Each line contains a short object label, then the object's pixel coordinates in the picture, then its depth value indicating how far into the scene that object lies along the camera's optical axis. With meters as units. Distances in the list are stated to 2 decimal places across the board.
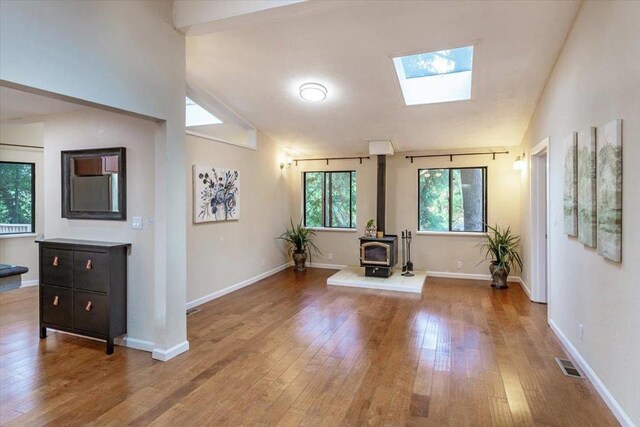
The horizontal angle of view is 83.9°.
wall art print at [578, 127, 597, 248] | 2.66
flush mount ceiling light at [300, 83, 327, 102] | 4.47
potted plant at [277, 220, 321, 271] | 6.97
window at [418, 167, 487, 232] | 6.37
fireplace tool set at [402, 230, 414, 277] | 6.36
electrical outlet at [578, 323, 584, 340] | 2.94
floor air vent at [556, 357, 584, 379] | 2.79
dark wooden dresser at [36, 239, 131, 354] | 3.21
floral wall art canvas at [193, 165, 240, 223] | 4.64
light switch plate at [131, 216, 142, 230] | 3.31
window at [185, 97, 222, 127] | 5.92
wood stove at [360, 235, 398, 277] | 5.98
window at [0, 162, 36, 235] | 5.89
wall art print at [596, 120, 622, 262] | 2.26
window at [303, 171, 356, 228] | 7.24
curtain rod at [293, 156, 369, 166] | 7.03
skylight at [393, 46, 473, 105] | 4.30
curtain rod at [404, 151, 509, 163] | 6.19
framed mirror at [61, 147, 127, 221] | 3.39
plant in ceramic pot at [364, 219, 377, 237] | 6.35
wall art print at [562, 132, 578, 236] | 3.08
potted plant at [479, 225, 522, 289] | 5.62
